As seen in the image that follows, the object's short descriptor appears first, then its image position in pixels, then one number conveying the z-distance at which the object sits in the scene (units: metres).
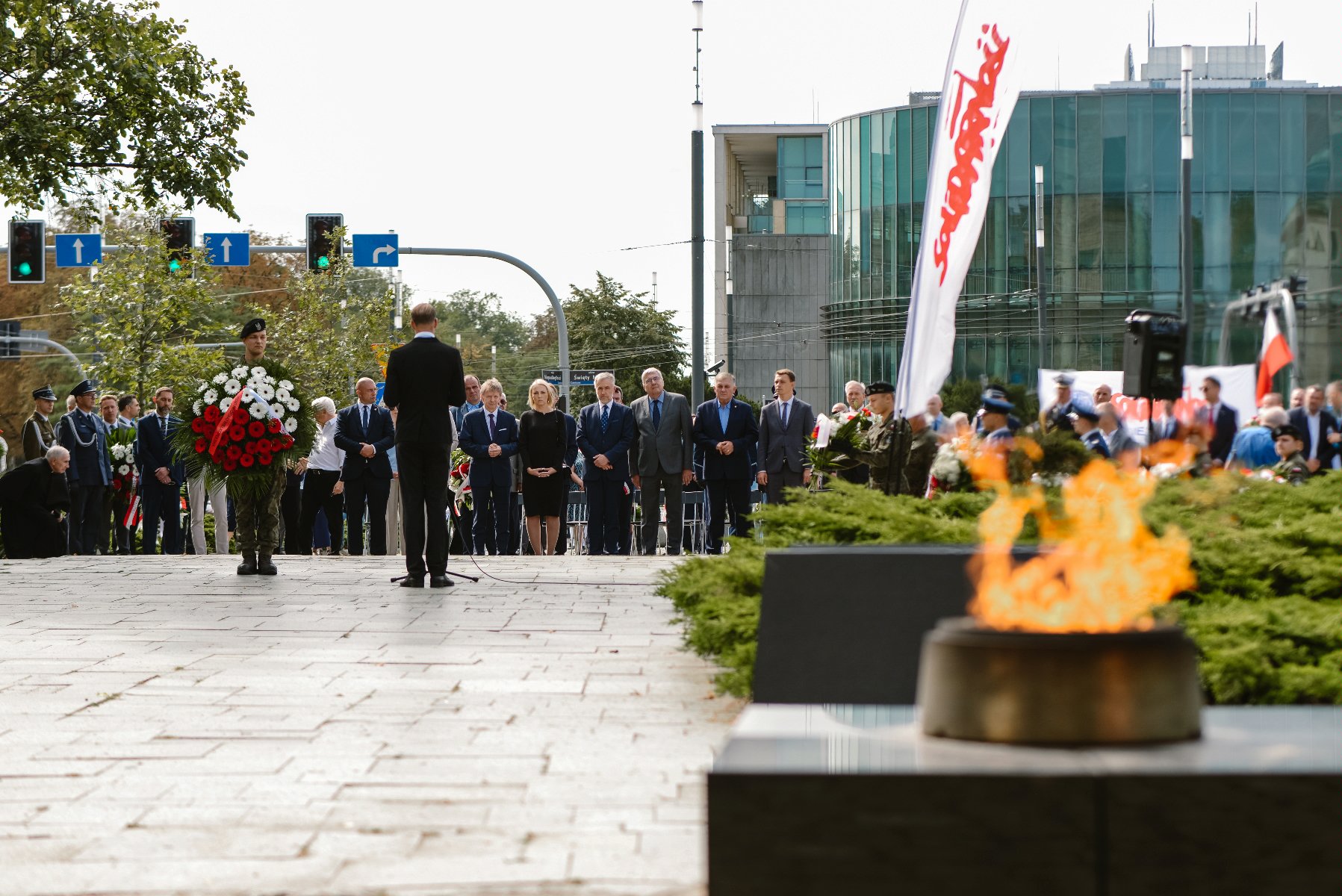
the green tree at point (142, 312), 35.88
